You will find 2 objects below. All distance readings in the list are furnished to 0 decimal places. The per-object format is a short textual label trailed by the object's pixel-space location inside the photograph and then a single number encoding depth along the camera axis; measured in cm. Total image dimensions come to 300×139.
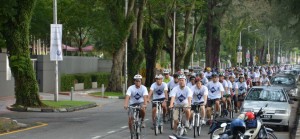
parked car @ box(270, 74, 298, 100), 3416
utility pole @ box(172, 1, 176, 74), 4961
